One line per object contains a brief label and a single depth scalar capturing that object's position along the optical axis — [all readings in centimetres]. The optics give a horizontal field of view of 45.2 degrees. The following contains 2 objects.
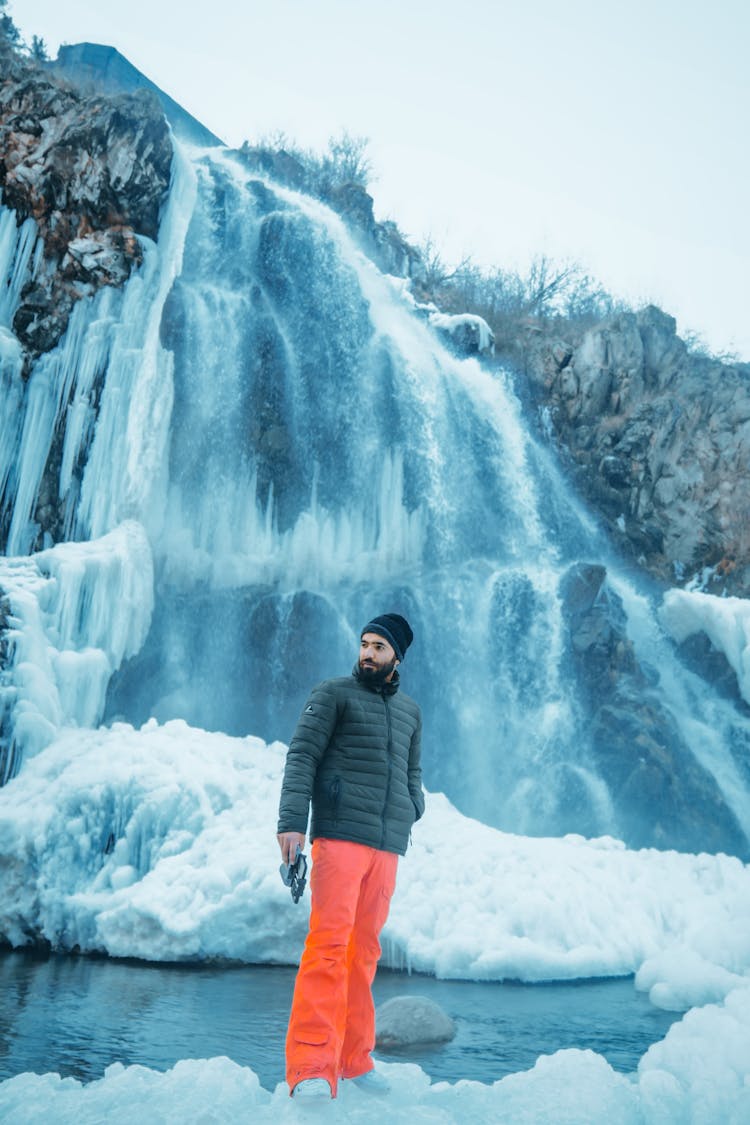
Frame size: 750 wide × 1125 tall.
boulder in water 465
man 295
